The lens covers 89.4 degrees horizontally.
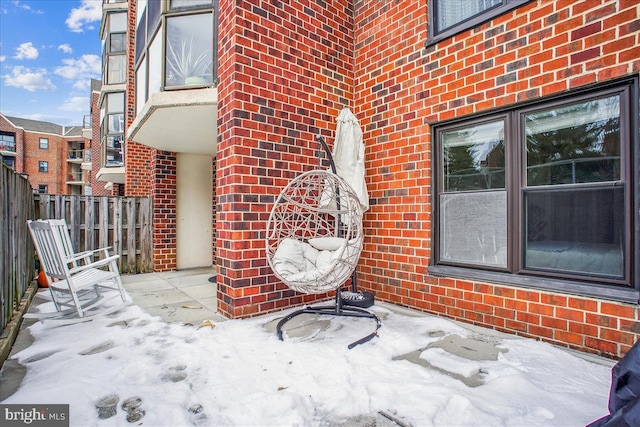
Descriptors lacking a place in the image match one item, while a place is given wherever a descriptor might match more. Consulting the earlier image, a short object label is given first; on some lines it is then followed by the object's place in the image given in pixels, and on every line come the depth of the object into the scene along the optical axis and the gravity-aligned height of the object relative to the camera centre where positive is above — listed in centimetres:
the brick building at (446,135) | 214 +67
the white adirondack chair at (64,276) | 293 -63
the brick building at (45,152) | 2797 +553
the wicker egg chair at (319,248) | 245 -30
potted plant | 383 +182
